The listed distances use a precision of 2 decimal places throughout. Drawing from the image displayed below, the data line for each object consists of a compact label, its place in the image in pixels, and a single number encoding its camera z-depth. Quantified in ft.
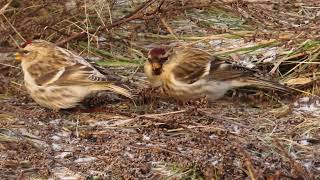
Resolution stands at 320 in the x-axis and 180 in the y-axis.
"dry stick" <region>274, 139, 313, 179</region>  12.98
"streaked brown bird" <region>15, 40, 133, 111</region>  16.78
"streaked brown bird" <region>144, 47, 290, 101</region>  17.15
